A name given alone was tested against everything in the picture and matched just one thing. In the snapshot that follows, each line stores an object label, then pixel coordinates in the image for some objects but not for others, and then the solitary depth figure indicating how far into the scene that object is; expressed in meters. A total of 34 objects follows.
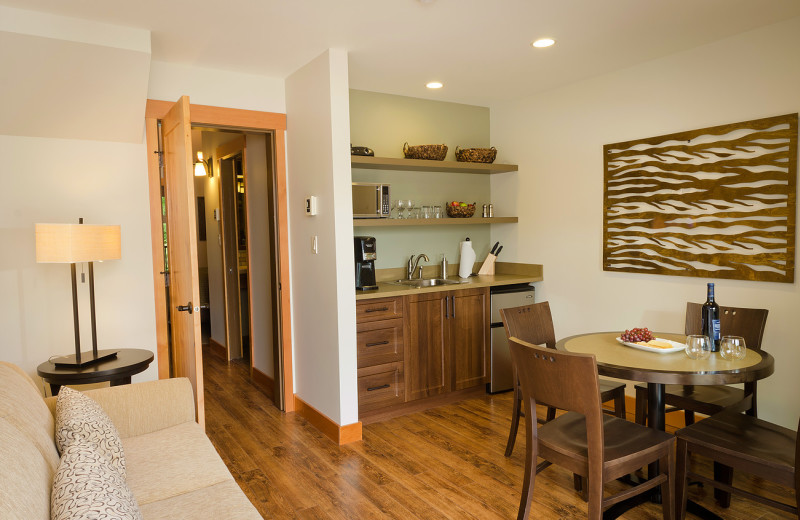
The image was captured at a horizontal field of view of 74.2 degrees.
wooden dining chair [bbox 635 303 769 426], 2.68
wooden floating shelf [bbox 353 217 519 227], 3.85
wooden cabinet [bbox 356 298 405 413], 3.64
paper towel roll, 4.64
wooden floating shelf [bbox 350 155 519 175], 3.89
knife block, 4.81
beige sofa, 1.25
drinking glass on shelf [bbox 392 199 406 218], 4.33
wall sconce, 5.91
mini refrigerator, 4.26
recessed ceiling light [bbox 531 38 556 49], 3.16
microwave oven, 3.94
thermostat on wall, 3.52
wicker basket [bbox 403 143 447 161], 4.21
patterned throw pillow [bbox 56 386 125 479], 1.68
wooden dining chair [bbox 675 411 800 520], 1.98
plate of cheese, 2.48
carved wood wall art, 3.01
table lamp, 2.68
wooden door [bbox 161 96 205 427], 2.80
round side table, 2.61
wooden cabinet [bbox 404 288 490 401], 3.86
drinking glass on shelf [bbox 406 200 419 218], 4.42
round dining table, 2.15
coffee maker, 3.88
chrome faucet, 4.49
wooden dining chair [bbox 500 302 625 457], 2.95
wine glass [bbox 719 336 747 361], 2.36
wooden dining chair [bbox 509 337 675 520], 2.00
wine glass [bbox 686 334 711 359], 2.36
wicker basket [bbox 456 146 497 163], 4.48
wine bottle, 2.51
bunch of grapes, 2.63
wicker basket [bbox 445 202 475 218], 4.51
